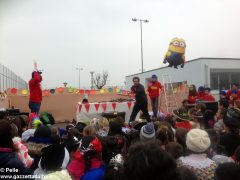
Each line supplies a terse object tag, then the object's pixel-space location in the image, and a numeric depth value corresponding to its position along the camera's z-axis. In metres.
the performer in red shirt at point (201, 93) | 10.16
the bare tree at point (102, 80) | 69.88
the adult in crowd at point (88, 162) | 3.02
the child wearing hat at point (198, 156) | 2.98
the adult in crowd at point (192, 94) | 10.52
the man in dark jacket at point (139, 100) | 8.80
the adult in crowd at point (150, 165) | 1.74
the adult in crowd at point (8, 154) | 2.65
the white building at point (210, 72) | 26.58
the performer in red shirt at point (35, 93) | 9.15
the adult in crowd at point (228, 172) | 2.38
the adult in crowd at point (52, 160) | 2.98
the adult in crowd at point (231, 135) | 4.10
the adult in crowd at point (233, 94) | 9.76
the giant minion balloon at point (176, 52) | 14.83
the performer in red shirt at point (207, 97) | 9.94
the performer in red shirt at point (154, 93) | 10.46
